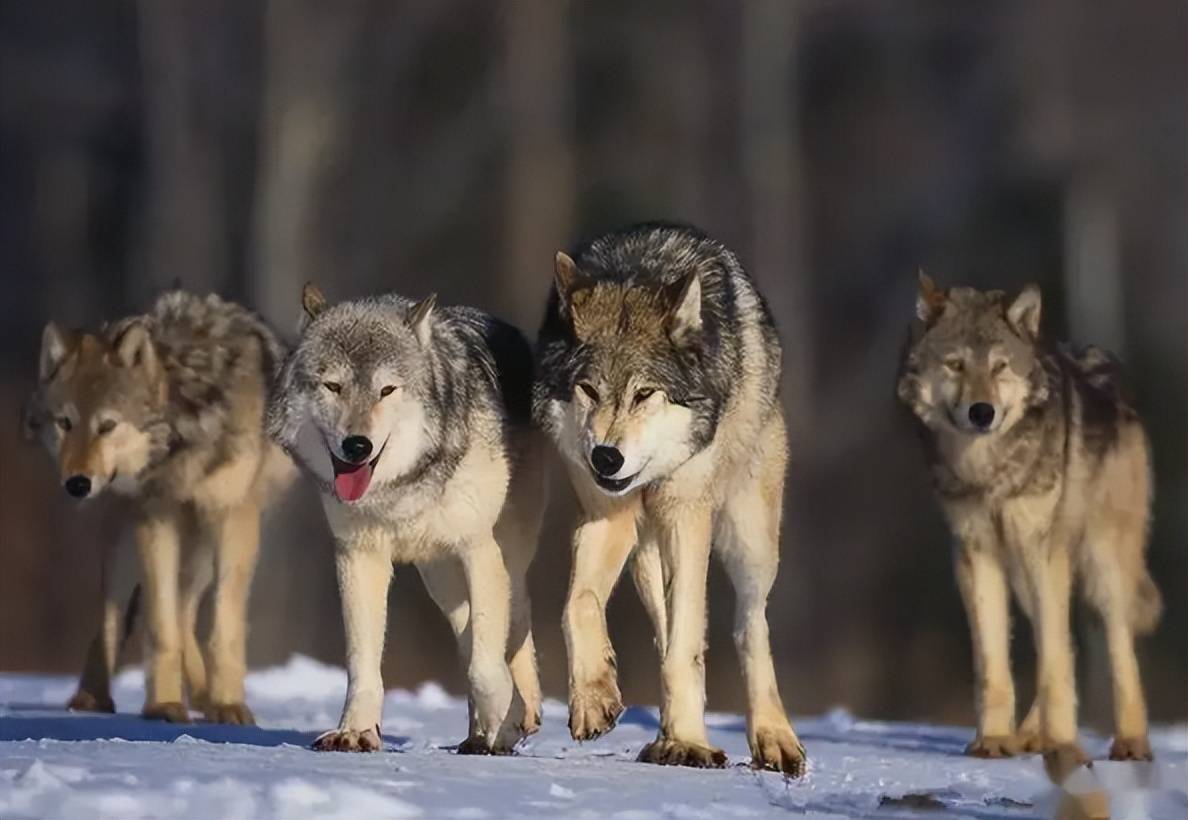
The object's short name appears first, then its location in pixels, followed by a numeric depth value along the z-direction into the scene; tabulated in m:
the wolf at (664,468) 15.04
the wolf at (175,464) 19.81
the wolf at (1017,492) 19.77
